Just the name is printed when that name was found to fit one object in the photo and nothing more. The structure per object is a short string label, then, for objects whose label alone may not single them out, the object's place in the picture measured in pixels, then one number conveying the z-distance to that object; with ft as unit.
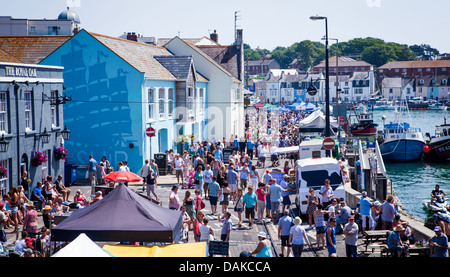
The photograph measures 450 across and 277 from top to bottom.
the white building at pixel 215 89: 143.64
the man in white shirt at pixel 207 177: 74.79
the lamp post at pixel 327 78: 84.06
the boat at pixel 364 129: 243.40
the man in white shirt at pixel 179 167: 84.49
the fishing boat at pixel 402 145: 174.29
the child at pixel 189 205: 55.16
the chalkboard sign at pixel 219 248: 41.04
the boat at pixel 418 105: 504.84
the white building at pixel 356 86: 538.88
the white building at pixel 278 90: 547.49
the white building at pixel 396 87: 547.49
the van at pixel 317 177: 63.57
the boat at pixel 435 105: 498.69
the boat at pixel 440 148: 167.94
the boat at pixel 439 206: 77.07
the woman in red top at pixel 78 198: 61.62
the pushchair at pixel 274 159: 108.78
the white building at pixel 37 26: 158.10
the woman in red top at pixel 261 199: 62.34
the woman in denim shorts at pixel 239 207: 60.13
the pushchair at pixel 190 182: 84.02
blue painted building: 97.96
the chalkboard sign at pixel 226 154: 109.81
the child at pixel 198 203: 57.16
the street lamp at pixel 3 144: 66.18
